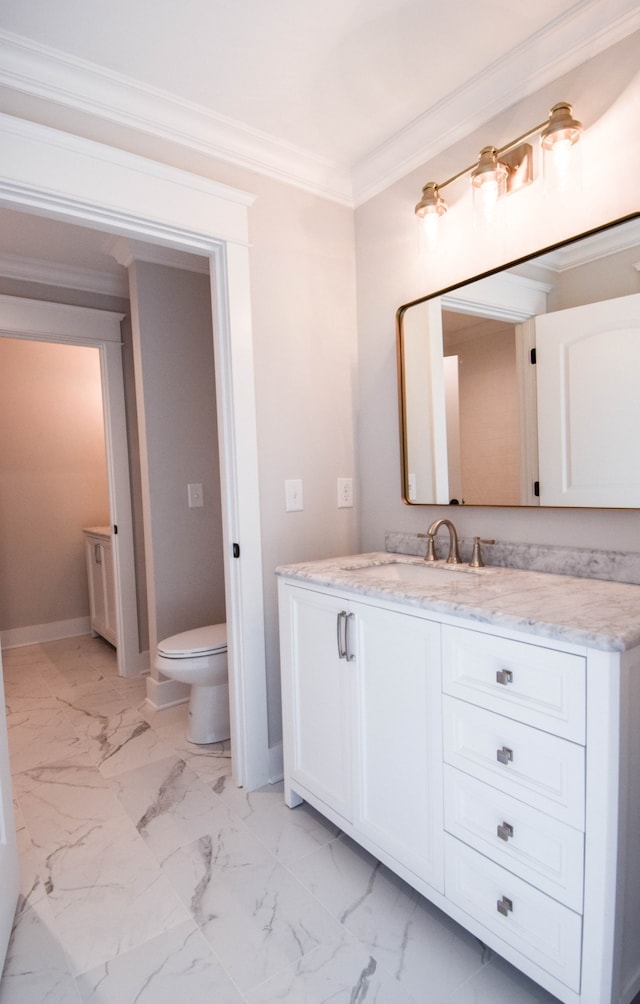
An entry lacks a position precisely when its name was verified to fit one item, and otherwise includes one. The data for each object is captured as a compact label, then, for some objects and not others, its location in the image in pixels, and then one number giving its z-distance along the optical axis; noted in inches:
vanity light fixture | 58.5
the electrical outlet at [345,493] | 90.8
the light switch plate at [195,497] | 116.6
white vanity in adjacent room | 144.7
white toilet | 91.9
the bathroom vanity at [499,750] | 39.4
